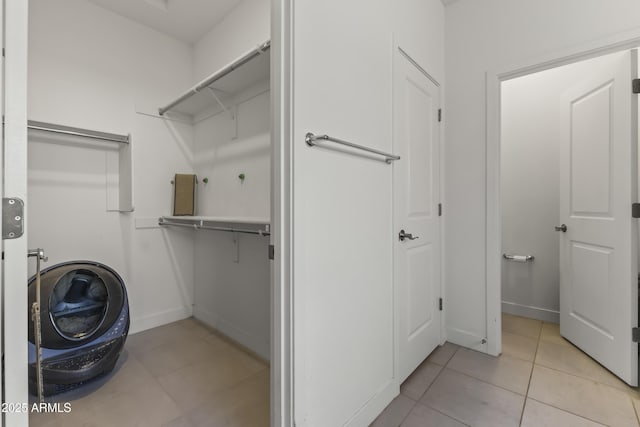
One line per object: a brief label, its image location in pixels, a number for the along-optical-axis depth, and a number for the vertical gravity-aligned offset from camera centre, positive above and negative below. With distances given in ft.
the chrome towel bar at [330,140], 3.75 +1.00
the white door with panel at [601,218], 5.83 -0.13
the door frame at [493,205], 6.95 +0.18
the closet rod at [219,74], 5.61 +3.20
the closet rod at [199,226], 5.59 -0.38
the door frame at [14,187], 2.06 +0.18
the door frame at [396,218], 5.46 -0.13
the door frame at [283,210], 3.57 +0.02
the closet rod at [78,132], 6.46 +1.99
